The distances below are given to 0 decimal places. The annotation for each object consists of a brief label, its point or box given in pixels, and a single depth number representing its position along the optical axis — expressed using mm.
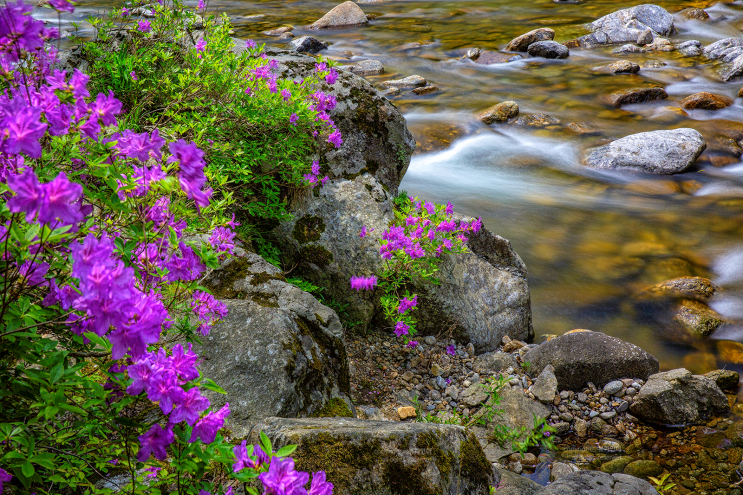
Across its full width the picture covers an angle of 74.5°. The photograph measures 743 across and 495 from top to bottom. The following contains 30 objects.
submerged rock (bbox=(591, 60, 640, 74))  13555
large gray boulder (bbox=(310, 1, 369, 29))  18297
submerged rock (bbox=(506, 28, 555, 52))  15344
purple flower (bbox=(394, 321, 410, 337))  4176
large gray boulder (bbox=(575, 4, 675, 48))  16094
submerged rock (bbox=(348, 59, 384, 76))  13816
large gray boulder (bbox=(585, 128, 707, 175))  9602
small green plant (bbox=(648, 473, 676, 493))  3472
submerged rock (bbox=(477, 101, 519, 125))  11398
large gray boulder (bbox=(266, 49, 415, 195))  4969
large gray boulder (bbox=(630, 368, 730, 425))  4223
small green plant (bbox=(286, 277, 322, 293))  4074
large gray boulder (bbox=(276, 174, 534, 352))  4477
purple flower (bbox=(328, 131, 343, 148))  4180
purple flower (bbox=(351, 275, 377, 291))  4230
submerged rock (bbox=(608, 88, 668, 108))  11961
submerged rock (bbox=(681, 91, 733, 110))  11469
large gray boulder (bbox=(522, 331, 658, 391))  4633
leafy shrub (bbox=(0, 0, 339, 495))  1109
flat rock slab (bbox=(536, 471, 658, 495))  2525
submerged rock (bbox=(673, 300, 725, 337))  6023
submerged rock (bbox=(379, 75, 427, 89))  12898
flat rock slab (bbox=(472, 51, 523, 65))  14781
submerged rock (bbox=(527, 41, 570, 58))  14781
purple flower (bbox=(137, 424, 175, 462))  1304
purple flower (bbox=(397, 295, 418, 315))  4207
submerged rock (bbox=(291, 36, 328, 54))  15202
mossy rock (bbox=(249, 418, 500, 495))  1940
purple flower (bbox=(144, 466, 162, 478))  1636
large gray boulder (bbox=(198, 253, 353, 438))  2531
